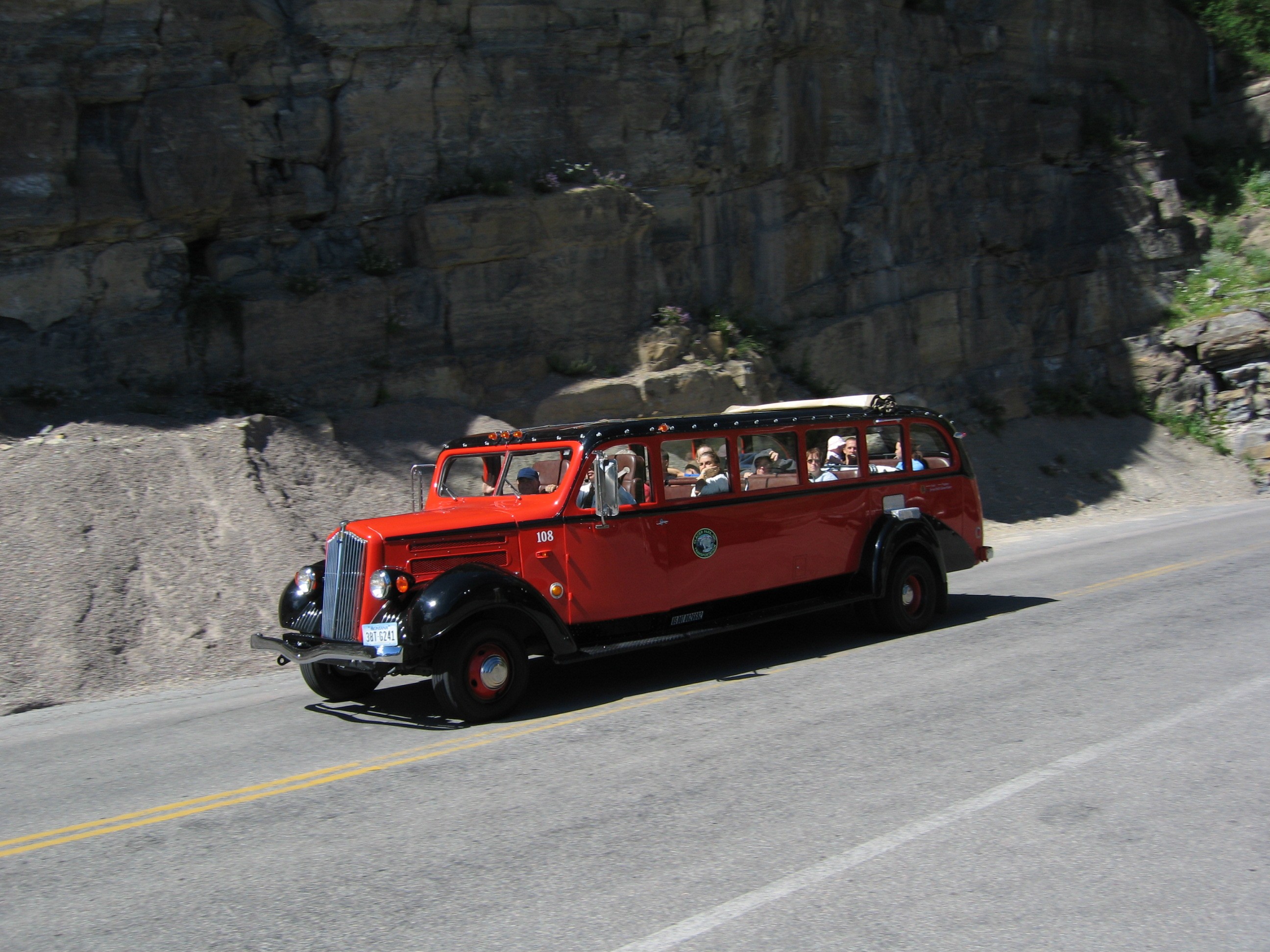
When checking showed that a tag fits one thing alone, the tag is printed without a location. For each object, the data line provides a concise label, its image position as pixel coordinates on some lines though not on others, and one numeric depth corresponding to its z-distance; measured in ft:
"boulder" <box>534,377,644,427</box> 65.16
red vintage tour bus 24.88
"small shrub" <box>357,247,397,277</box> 64.03
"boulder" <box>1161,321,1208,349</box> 97.45
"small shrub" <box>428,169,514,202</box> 67.26
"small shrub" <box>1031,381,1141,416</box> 91.97
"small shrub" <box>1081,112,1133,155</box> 103.76
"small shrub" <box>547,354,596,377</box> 67.62
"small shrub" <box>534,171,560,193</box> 69.46
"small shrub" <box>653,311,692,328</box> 73.00
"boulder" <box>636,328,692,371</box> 70.44
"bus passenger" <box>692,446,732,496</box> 29.91
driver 28.45
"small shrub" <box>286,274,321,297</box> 61.16
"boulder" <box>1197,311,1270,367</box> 93.97
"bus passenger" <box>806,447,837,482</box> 32.58
